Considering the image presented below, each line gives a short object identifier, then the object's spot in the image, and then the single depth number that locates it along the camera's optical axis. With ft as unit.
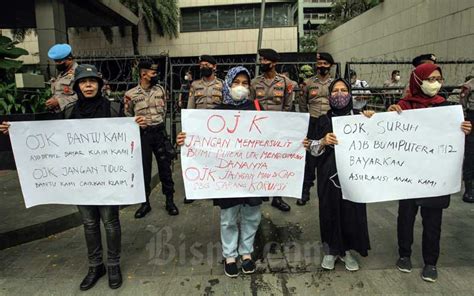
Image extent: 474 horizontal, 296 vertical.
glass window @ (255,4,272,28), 89.61
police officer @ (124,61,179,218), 15.71
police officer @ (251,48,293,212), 16.28
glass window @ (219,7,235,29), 90.58
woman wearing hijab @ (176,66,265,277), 10.61
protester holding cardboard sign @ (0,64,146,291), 10.64
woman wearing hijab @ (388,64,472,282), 10.23
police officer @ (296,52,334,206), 17.01
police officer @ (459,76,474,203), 18.02
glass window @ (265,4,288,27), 89.56
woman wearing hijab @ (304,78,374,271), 10.93
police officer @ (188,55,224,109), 17.24
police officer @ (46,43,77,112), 14.14
